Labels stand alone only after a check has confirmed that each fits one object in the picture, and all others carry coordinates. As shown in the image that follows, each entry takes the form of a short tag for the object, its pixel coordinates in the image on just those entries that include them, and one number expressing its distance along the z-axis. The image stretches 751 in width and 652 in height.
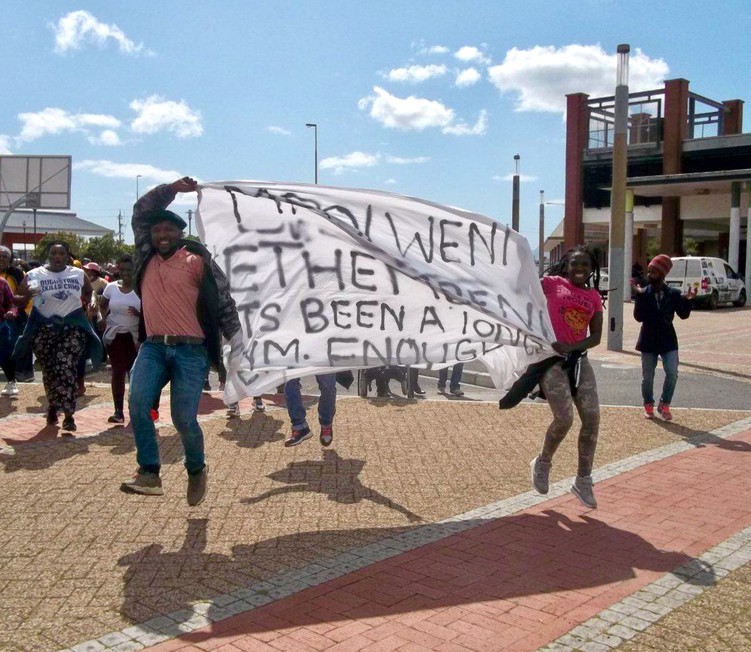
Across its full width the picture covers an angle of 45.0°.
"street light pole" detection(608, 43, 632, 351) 16.33
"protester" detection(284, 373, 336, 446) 7.30
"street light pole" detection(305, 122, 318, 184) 51.85
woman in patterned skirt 8.27
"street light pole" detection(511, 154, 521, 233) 32.12
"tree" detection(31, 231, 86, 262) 66.03
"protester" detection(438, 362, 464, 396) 11.34
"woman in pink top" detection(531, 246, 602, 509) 5.71
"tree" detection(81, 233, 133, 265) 77.06
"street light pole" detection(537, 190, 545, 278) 41.12
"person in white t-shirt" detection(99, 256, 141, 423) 8.73
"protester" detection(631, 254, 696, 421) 9.06
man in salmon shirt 5.12
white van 30.95
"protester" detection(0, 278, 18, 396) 8.76
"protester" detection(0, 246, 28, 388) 10.12
